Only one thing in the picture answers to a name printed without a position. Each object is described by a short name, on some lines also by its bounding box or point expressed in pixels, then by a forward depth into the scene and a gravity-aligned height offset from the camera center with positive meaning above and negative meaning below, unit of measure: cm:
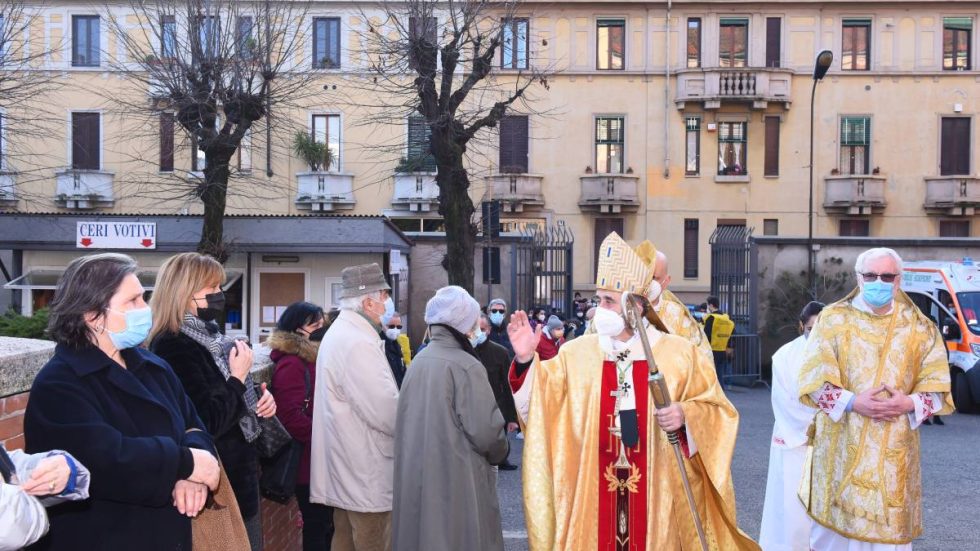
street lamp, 1954 +450
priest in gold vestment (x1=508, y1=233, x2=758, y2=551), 457 -86
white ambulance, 1523 -57
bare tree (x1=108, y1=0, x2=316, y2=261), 1778 +375
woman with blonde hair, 407 -41
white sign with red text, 1892 +68
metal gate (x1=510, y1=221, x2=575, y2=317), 2016 -6
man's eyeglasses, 547 -1
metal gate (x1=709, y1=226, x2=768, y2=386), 1952 -10
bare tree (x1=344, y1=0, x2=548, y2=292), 1596 +304
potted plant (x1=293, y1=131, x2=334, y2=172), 2902 +376
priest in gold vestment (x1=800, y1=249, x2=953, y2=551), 532 -75
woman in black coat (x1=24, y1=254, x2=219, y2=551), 293 -52
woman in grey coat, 459 -93
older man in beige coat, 518 -95
